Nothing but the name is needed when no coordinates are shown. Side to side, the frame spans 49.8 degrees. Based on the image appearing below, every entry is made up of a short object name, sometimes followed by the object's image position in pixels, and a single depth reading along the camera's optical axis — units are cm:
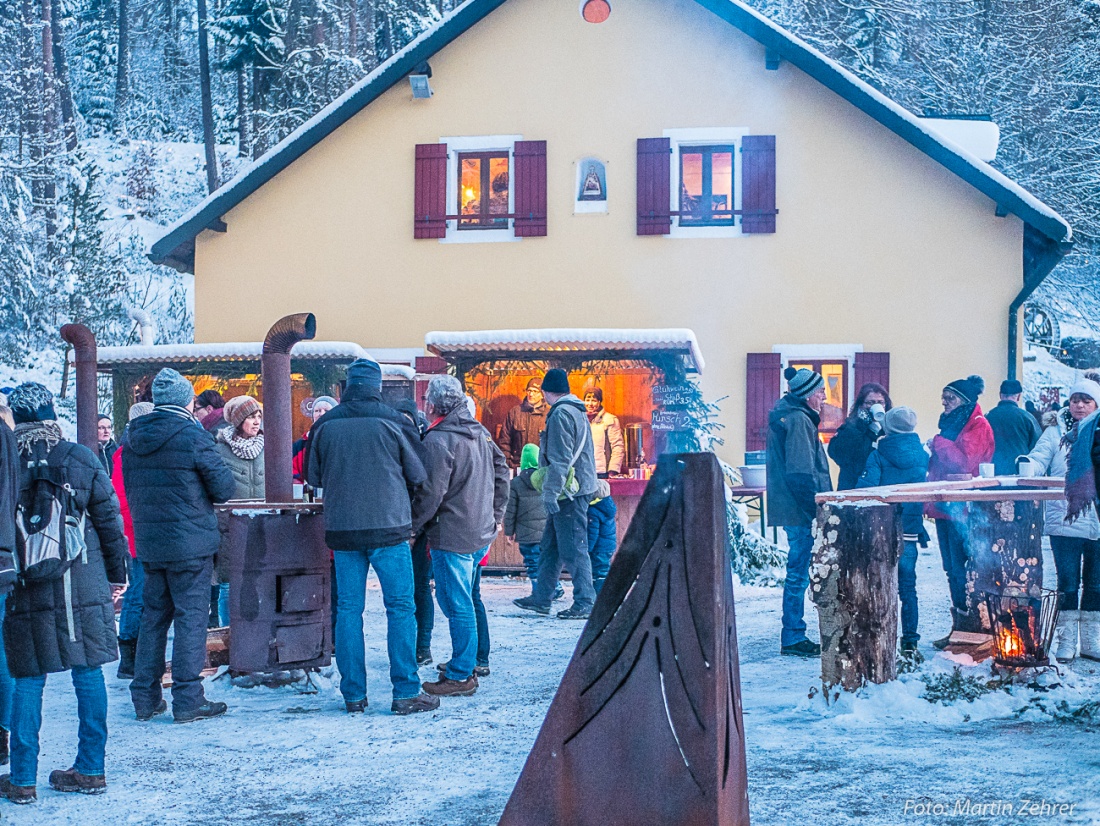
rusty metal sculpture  355
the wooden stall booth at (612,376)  1178
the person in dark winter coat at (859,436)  809
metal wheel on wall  2875
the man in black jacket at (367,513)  597
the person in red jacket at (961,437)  828
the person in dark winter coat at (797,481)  730
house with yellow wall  1490
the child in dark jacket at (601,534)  936
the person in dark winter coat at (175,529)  577
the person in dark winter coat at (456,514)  638
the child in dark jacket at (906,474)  711
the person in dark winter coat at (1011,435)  954
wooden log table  590
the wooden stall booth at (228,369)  1353
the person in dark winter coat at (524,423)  1271
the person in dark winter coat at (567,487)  867
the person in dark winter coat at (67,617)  461
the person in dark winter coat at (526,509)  1008
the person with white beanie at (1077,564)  688
